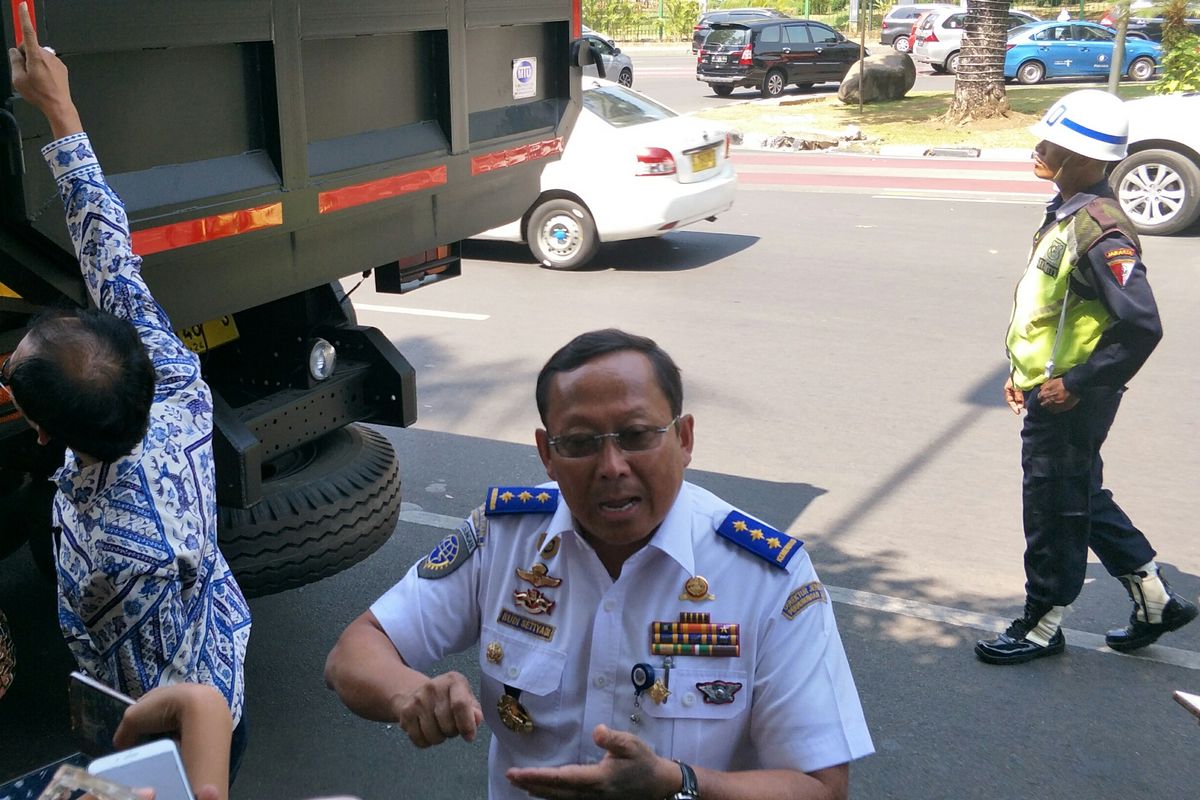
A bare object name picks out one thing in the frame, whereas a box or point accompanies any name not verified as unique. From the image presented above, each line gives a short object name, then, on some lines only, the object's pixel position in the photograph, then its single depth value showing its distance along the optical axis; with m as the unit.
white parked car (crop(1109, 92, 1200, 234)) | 11.35
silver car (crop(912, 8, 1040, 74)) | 32.81
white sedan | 10.62
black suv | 29.33
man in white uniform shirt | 1.94
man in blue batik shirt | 2.38
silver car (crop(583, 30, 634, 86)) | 29.31
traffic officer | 4.00
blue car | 29.59
